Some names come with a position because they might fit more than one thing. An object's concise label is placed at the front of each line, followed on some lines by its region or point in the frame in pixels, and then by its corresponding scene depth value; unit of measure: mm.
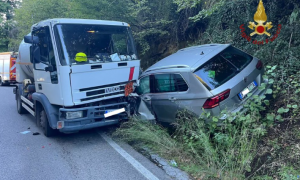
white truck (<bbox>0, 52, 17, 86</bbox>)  20812
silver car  5055
